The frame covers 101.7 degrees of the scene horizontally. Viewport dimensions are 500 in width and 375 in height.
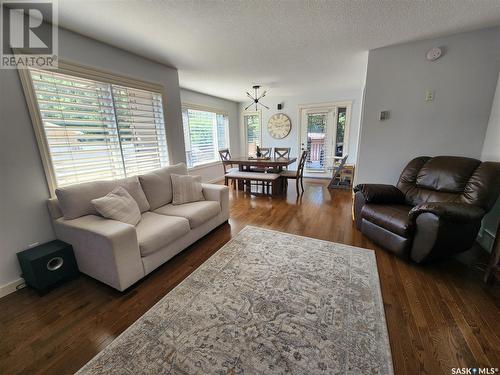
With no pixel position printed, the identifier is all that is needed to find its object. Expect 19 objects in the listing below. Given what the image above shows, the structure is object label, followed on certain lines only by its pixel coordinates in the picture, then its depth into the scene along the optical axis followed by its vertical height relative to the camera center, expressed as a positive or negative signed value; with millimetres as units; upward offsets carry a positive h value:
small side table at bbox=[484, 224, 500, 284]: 1655 -1054
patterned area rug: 1180 -1253
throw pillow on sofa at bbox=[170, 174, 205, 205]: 2727 -628
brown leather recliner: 1804 -703
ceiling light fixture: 4559 +1168
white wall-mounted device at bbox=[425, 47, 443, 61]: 2506 +996
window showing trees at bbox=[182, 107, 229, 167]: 4988 +196
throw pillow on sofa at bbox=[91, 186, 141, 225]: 1927 -601
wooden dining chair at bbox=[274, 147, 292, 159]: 5220 -286
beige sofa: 1683 -817
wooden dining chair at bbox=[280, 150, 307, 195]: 4383 -732
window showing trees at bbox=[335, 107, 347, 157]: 5594 +192
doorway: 5633 +119
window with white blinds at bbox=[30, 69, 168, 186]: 1989 +206
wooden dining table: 4211 -467
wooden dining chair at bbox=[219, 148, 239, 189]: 4701 -364
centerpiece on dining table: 4688 -384
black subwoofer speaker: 1709 -1019
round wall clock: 6203 +430
